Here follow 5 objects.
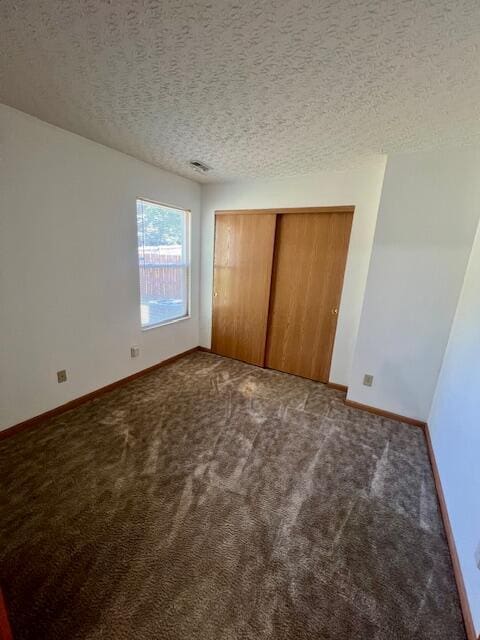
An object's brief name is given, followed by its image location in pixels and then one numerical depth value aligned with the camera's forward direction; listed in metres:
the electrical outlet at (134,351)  3.01
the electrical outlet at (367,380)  2.67
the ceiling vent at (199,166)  2.68
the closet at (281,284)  3.01
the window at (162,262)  2.97
